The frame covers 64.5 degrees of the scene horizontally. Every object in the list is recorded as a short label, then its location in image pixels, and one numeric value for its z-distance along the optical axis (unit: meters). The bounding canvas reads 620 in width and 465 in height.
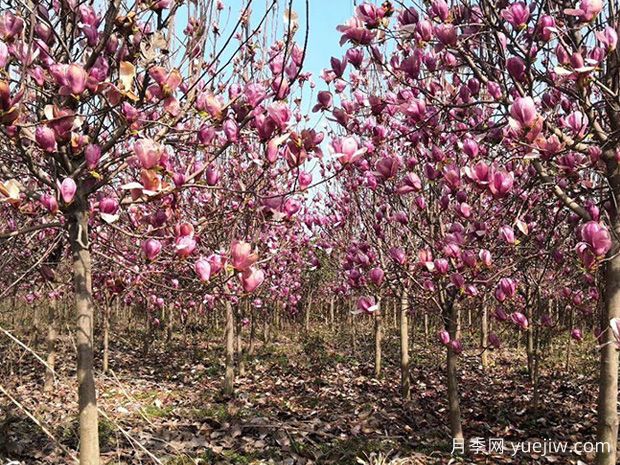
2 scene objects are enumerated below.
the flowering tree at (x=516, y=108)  1.98
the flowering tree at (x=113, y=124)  1.72
